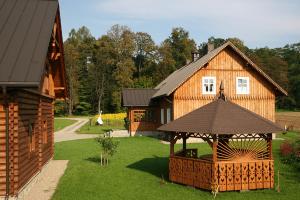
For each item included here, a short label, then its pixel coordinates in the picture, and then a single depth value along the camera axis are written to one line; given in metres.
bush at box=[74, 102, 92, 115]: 78.38
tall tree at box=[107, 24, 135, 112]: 71.31
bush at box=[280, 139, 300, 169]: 18.89
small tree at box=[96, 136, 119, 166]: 19.31
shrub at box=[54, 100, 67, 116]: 73.96
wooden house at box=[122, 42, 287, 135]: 29.20
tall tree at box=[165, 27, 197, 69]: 83.69
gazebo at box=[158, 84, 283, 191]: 13.52
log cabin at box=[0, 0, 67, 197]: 10.96
